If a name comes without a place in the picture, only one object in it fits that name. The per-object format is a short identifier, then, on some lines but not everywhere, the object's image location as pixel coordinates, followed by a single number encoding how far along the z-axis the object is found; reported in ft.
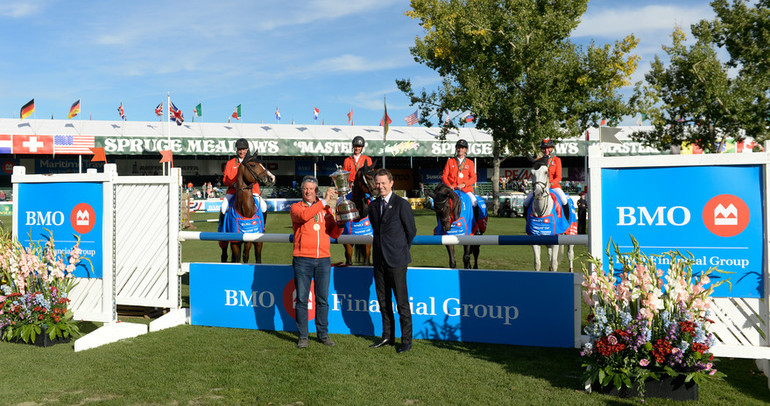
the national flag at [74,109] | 120.37
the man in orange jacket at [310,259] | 17.87
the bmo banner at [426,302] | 17.28
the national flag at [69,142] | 107.34
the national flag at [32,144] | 108.17
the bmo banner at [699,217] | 13.82
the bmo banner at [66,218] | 20.30
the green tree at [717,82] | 75.77
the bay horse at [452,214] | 27.85
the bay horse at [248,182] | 26.22
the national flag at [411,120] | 113.48
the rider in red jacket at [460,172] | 31.35
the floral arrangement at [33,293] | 18.60
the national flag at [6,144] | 107.45
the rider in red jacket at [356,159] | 29.09
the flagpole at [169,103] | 106.83
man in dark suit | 17.11
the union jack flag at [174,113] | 107.49
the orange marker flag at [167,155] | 69.13
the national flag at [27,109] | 115.44
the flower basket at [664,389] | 12.84
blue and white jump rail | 17.10
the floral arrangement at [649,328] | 12.83
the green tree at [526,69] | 80.12
